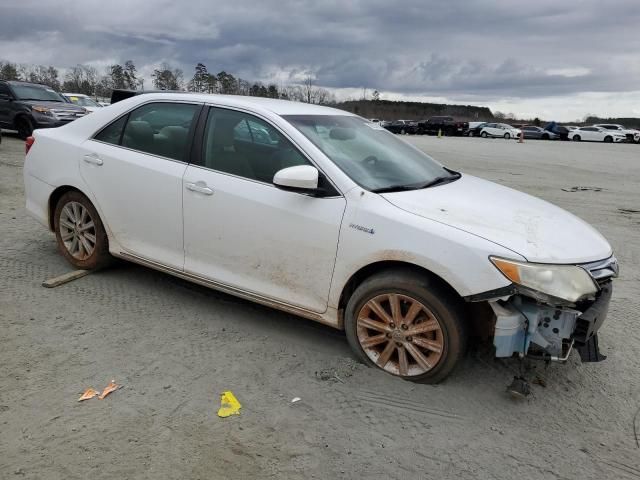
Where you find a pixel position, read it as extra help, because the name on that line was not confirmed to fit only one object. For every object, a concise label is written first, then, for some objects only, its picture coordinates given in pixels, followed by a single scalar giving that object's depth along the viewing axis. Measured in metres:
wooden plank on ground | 4.48
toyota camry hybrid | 2.94
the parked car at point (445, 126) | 49.03
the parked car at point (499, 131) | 45.91
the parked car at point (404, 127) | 53.72
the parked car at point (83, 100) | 20.70
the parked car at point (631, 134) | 42.91
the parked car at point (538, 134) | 46.56
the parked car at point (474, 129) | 49.22
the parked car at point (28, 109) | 15.46
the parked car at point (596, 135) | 43.09
